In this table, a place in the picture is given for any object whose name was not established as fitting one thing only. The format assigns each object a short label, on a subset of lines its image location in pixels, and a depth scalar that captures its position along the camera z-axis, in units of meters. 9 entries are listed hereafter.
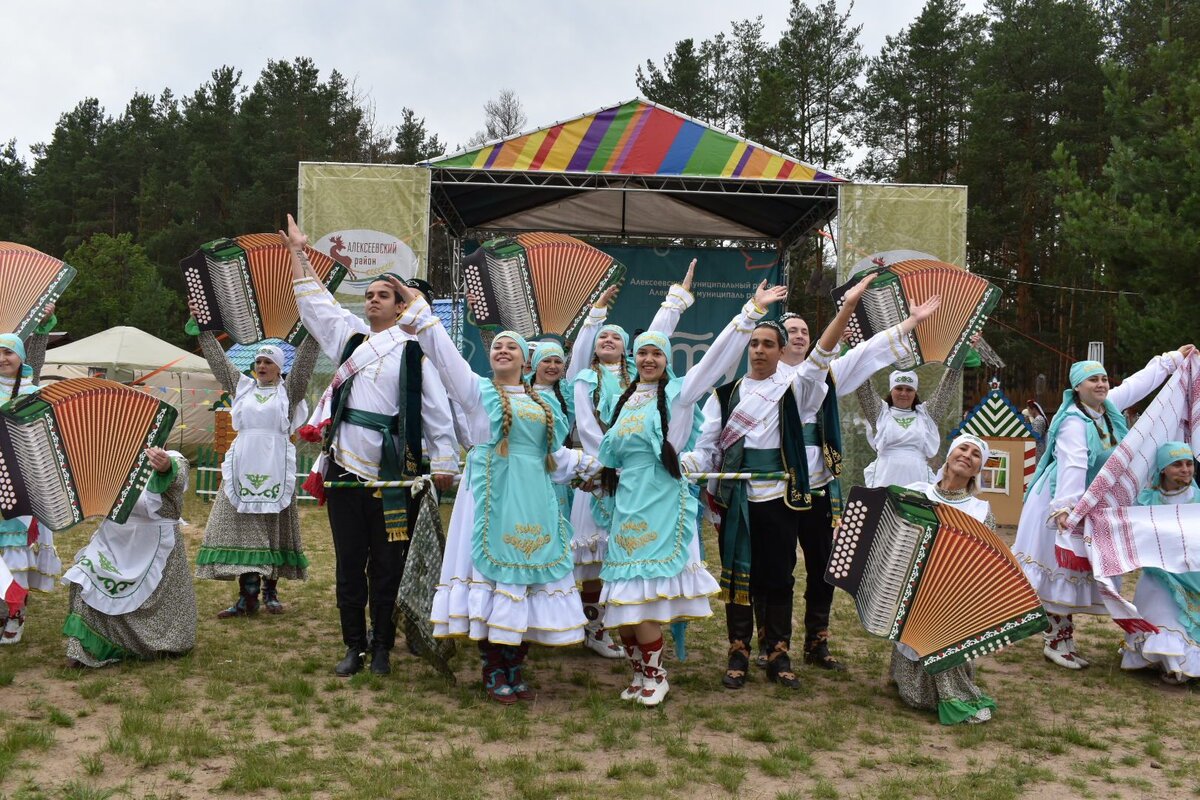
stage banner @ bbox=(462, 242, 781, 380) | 15.06
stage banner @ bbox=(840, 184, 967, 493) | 11.93
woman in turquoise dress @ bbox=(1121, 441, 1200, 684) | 5.14
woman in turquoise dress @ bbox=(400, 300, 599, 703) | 4.39
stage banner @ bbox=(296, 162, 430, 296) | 11.76
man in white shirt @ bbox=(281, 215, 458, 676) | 4.75
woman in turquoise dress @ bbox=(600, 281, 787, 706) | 4.40
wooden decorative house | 11.98
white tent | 17.92
